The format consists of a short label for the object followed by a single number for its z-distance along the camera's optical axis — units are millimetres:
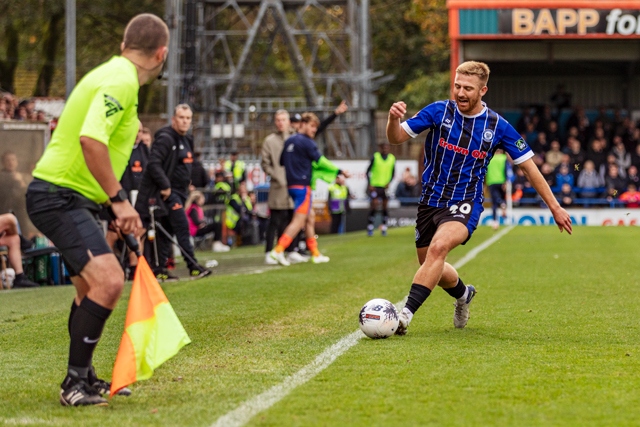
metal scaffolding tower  36938
